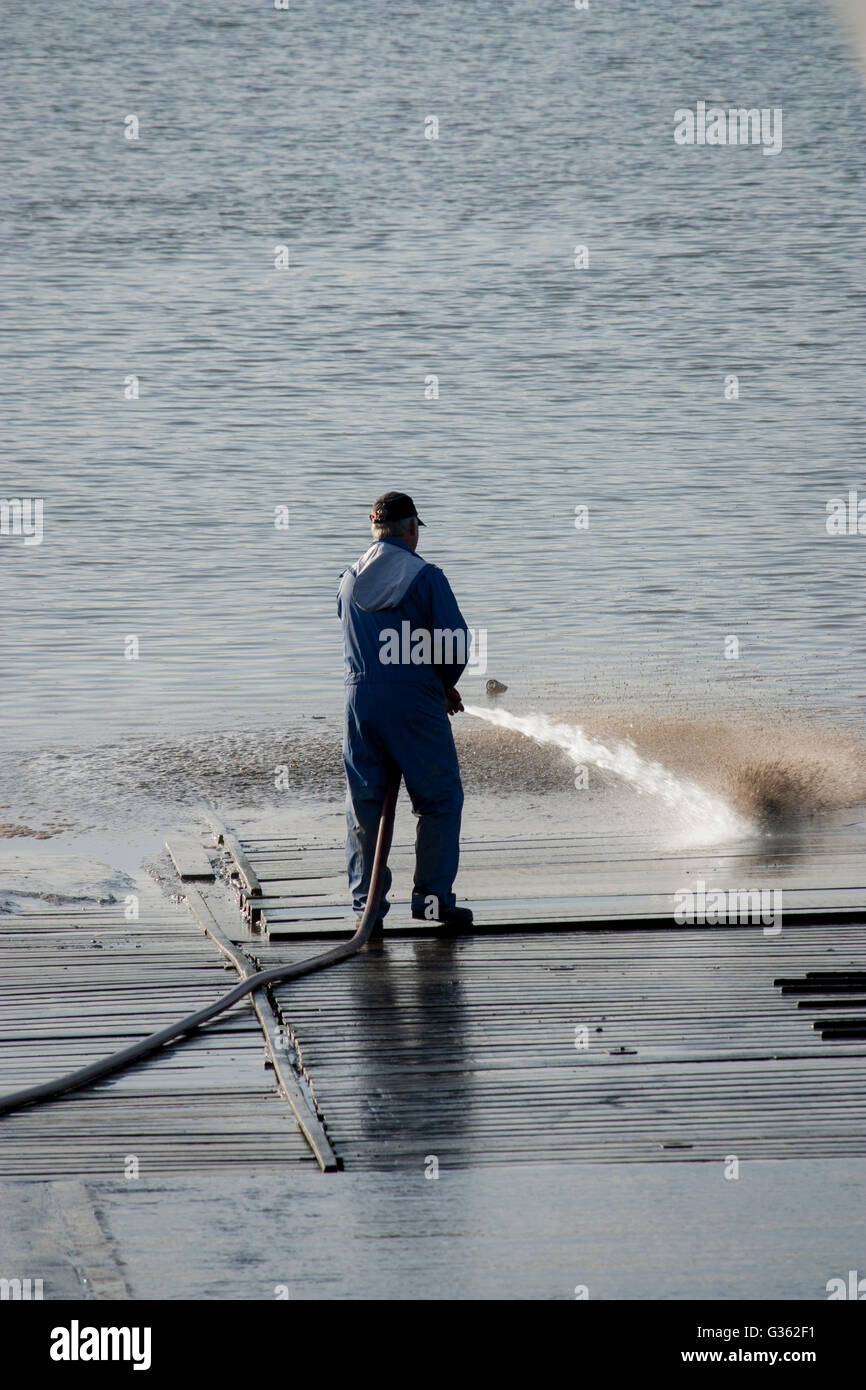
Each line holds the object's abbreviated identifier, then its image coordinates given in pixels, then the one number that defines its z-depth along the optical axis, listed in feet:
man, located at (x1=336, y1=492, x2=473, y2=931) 40.37
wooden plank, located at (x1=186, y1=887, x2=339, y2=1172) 27.44
